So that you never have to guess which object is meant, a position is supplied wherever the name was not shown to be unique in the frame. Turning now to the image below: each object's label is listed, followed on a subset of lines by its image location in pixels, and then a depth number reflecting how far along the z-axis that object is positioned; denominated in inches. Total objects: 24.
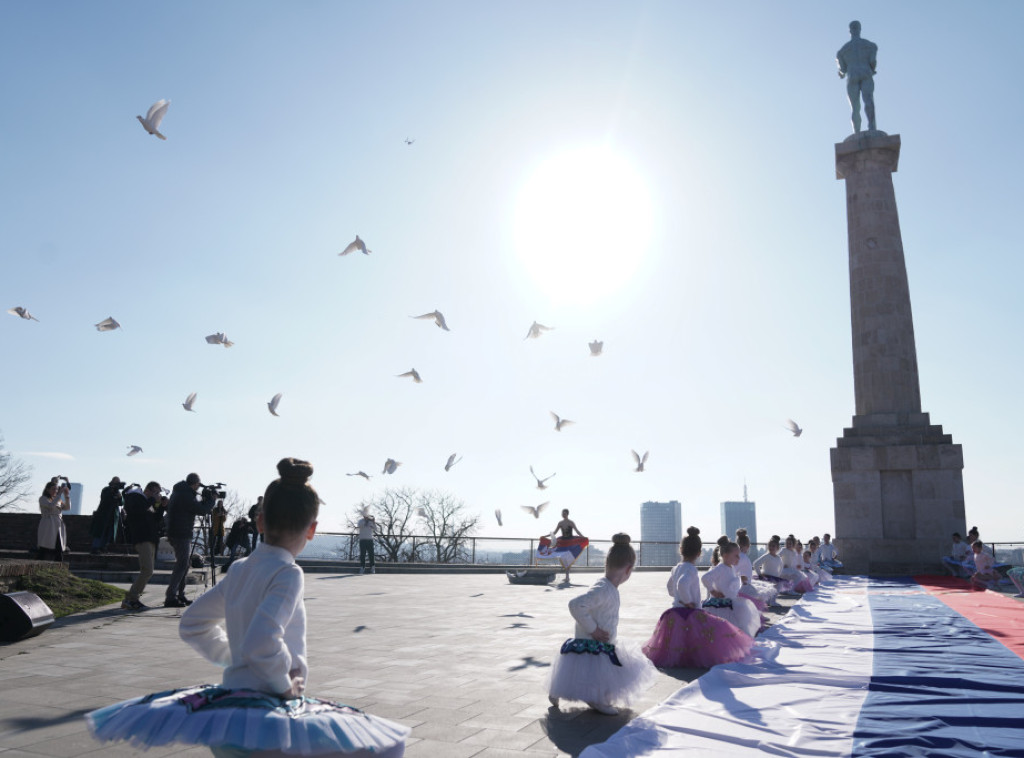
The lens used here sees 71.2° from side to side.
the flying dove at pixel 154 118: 364.8
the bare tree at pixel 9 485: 2354.5
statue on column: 1123.3
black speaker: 331.6
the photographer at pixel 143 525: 457.4
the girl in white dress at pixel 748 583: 466.6
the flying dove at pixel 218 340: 548.7
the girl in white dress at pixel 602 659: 221.6
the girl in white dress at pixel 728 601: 365.7
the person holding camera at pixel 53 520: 522.9
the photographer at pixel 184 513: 453.7
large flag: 192.4
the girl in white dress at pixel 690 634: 306.0
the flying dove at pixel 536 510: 789.2
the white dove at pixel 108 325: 522.6
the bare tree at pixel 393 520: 2662.4
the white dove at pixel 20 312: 511.4
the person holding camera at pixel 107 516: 578.2
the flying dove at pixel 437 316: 548.1
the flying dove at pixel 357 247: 502.6
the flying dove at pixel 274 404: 564.6
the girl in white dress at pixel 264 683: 98.0
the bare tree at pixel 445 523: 2687.0
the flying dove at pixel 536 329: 589.6
